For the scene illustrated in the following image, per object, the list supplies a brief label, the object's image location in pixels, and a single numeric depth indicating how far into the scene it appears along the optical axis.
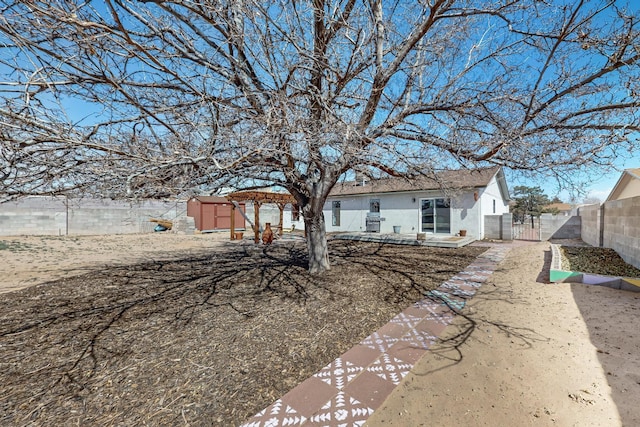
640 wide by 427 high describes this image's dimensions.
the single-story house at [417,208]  12.80
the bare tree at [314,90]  2.73
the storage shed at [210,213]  20.19
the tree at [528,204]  28.08
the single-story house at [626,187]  11.55
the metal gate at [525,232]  13.71
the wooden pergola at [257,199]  11.77
